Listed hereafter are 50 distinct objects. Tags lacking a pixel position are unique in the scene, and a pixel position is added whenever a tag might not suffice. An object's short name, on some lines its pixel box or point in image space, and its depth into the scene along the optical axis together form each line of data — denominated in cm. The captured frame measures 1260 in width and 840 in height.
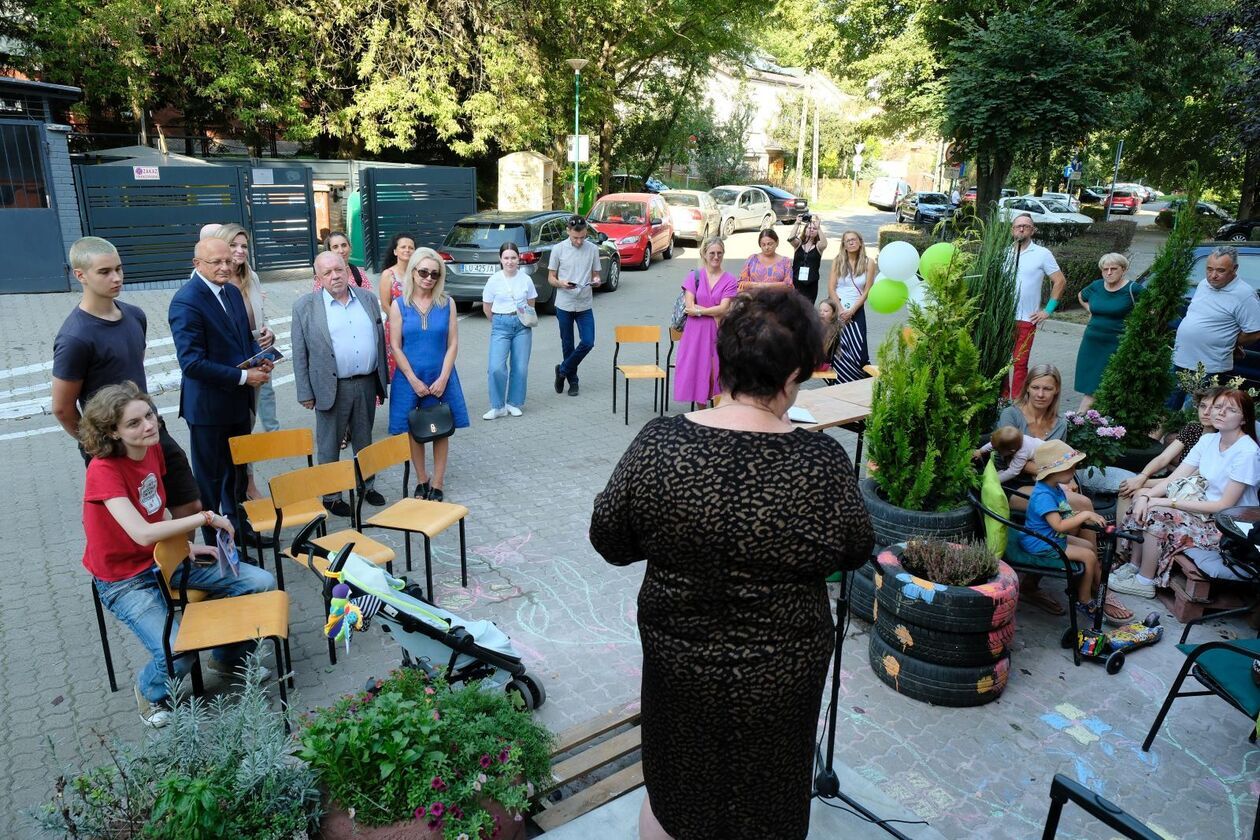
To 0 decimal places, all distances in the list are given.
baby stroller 345
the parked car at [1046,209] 2726
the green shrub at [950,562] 425
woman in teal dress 779
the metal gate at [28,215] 1266
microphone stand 325
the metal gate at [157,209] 1391
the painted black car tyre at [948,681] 422
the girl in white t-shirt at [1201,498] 505
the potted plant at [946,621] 411
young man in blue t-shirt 460
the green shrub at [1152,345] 677
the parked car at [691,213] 2372
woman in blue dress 639
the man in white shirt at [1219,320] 716
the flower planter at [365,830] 276
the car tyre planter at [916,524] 472
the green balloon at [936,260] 479
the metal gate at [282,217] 1581
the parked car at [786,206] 3170
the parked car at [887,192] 4238
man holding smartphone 950
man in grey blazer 589
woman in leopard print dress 213
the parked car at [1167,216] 3214
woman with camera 965
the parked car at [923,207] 3142
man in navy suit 516
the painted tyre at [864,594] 484
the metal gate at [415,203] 1723
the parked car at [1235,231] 1924
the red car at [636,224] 1897
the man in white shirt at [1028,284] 795
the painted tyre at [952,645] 417
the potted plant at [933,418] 471
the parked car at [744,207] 2855
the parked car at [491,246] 1334
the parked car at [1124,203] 4138
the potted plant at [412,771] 279
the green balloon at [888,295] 675
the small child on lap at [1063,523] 488
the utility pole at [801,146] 4212
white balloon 665
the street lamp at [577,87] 2080
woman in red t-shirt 372
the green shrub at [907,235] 1888
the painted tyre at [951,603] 408
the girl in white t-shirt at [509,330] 844
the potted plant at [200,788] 255
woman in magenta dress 814
